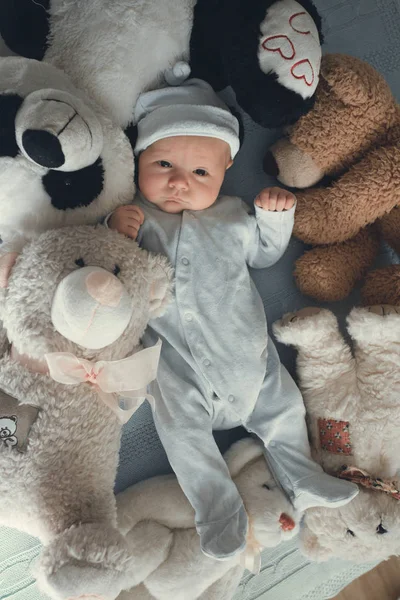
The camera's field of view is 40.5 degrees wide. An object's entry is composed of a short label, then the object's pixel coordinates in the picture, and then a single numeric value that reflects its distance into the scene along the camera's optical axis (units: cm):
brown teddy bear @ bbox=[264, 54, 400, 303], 107
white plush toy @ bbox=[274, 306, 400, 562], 108
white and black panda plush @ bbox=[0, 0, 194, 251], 82
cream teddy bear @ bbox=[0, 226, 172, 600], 80
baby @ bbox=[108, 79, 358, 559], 105
